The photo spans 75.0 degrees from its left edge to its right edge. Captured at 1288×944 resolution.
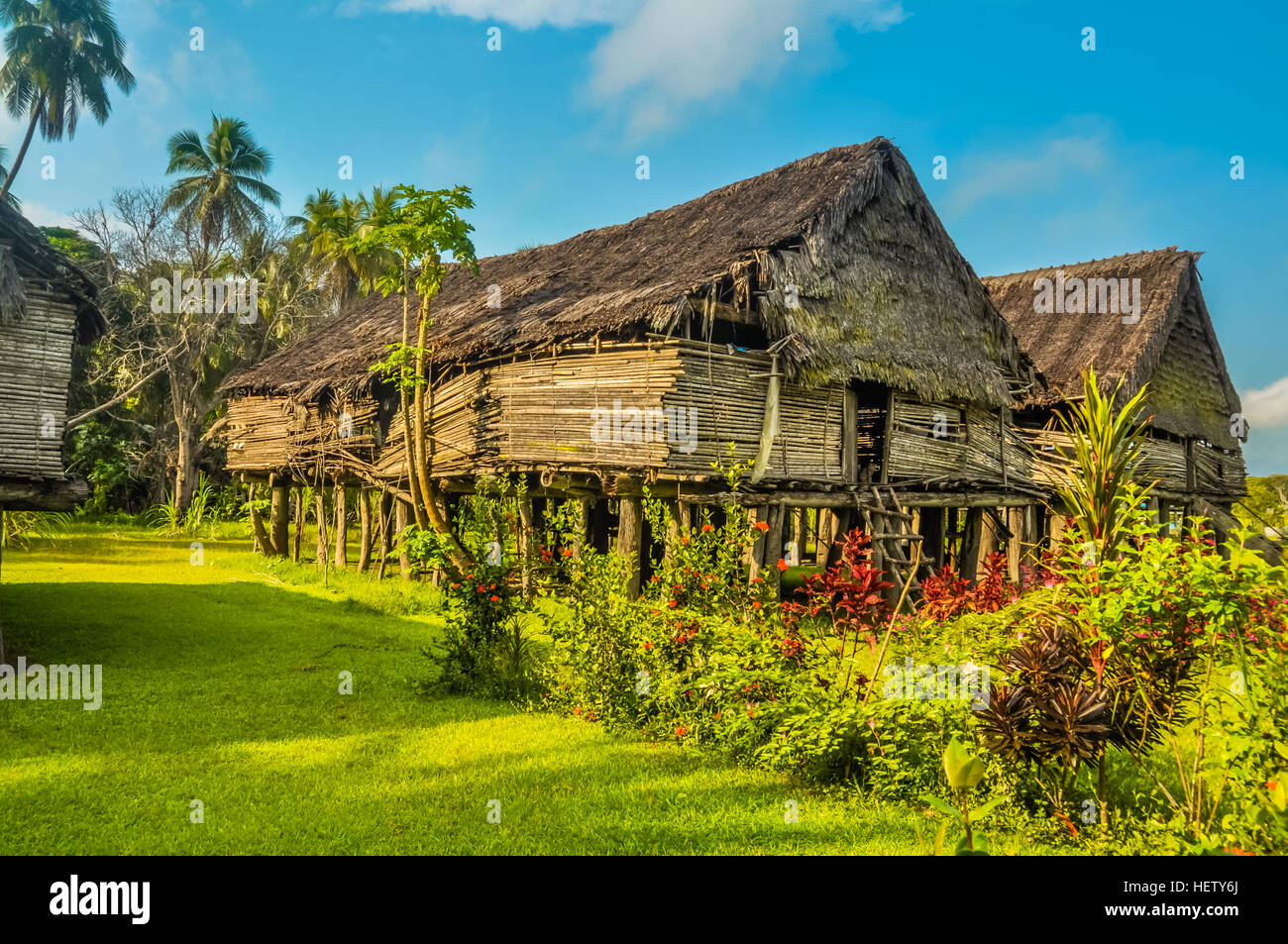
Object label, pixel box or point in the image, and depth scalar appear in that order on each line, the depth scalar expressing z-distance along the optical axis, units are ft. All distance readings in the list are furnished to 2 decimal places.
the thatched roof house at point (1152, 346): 63.87
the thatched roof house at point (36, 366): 31.63
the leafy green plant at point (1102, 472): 18.95
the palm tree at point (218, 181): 108.58
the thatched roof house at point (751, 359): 41.04
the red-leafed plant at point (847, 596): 20.72
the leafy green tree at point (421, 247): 39.78
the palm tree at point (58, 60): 82.53
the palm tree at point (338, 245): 110.22
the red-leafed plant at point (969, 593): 22.39
